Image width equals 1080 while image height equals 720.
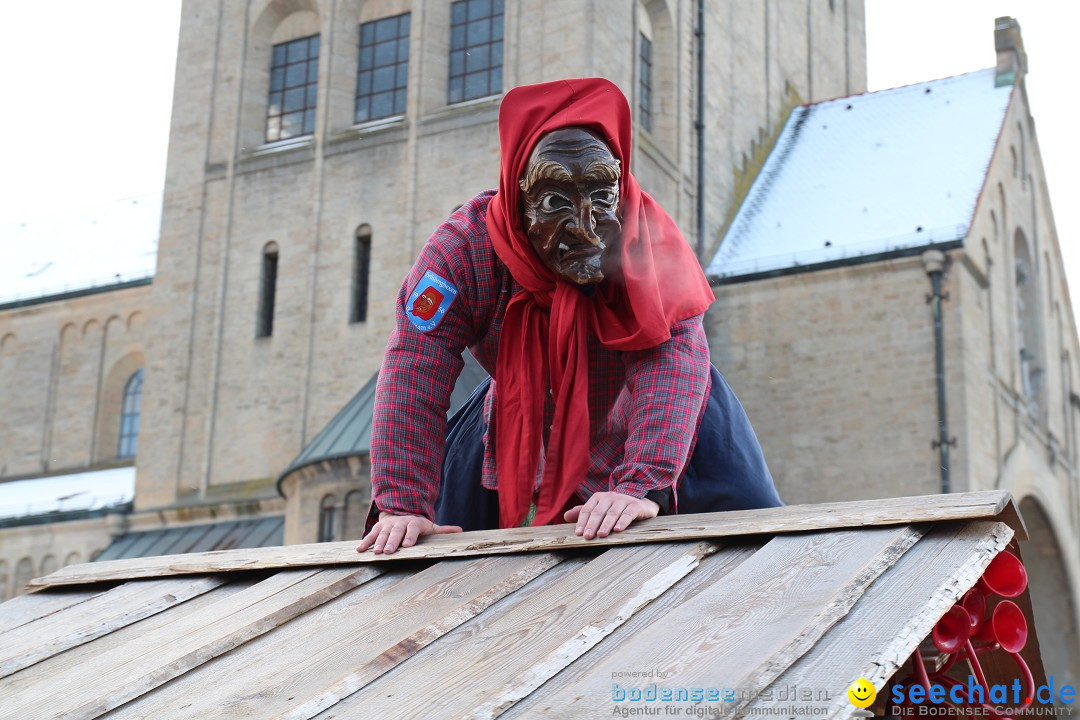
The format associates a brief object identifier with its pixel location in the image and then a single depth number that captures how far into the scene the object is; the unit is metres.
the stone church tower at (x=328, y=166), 21.58
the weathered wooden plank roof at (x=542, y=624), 2.41
